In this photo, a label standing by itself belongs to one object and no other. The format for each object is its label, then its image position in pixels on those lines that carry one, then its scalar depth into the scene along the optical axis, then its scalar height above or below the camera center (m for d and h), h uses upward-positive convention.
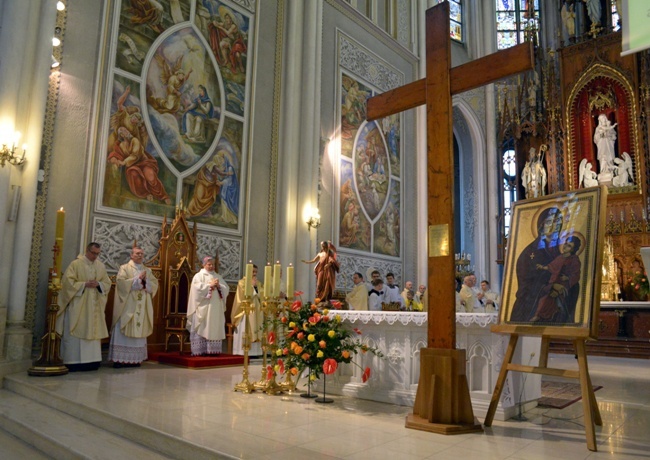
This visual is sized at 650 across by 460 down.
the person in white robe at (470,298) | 10.62 +0.26
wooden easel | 3.90 -0.49
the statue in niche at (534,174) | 16.69 +4.35
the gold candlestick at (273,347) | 6.05 -0.46
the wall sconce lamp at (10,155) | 7.07 +1.93
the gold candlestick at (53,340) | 6.97 -0.52
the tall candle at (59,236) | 7.13 +0.87
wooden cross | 4.36 +0.81
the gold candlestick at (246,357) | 6.08 -0.60
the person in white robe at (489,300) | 10.95 +0.24
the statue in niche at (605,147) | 15.59 +4.93
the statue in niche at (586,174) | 15.87 +4.15
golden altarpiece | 14.77 +5.65
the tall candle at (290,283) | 6.18 +0.28
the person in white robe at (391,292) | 11.84 +0.38
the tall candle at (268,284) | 6.16 +0.26
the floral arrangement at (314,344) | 5.55 -0.39
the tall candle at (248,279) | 6.01 +0.30
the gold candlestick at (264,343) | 6.13 -0.42
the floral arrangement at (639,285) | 13.87 +0.78
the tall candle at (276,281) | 6.11 +0.29
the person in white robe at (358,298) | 10.87 +0.21
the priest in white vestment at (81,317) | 7.52 -0.21
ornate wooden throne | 9.36 +0.38
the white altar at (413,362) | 5.20 -0.56
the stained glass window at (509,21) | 20.47 +11.25
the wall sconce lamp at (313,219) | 11.86 +1.96
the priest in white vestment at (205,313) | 9.09 -0.14
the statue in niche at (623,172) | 15.30 +4.11
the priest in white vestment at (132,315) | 8.13 -0.18
